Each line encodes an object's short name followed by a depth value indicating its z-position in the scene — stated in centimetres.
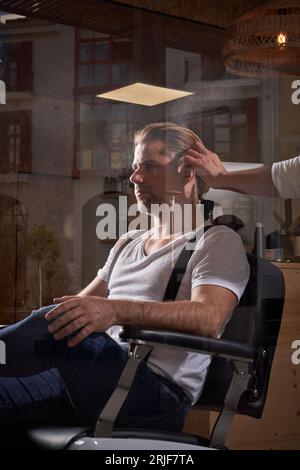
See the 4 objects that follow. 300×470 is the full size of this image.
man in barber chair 223
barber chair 211
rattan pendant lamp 256
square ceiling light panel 235
